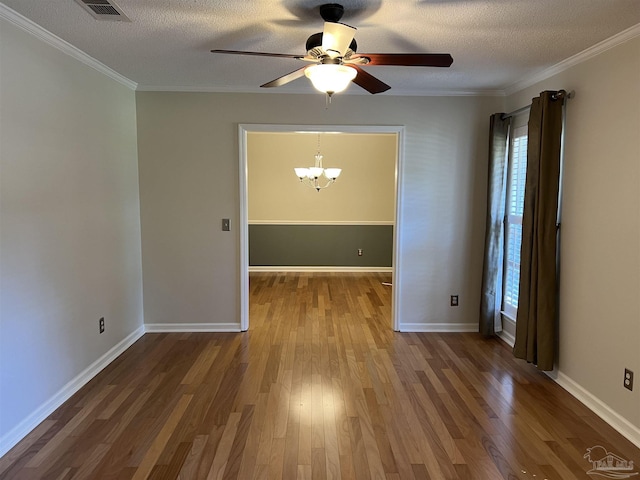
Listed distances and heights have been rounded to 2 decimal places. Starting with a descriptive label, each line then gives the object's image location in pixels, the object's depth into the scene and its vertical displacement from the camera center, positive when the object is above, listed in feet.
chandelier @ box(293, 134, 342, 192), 18.29 +1.26
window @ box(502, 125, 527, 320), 11.51 -0.35
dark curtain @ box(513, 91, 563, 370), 9.27 -0.72
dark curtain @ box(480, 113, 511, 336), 11.95 -0.86
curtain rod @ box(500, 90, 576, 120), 9.15 +2.49
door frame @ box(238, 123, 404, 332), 12.59 +0.62
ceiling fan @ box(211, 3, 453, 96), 6.32 +2.33
